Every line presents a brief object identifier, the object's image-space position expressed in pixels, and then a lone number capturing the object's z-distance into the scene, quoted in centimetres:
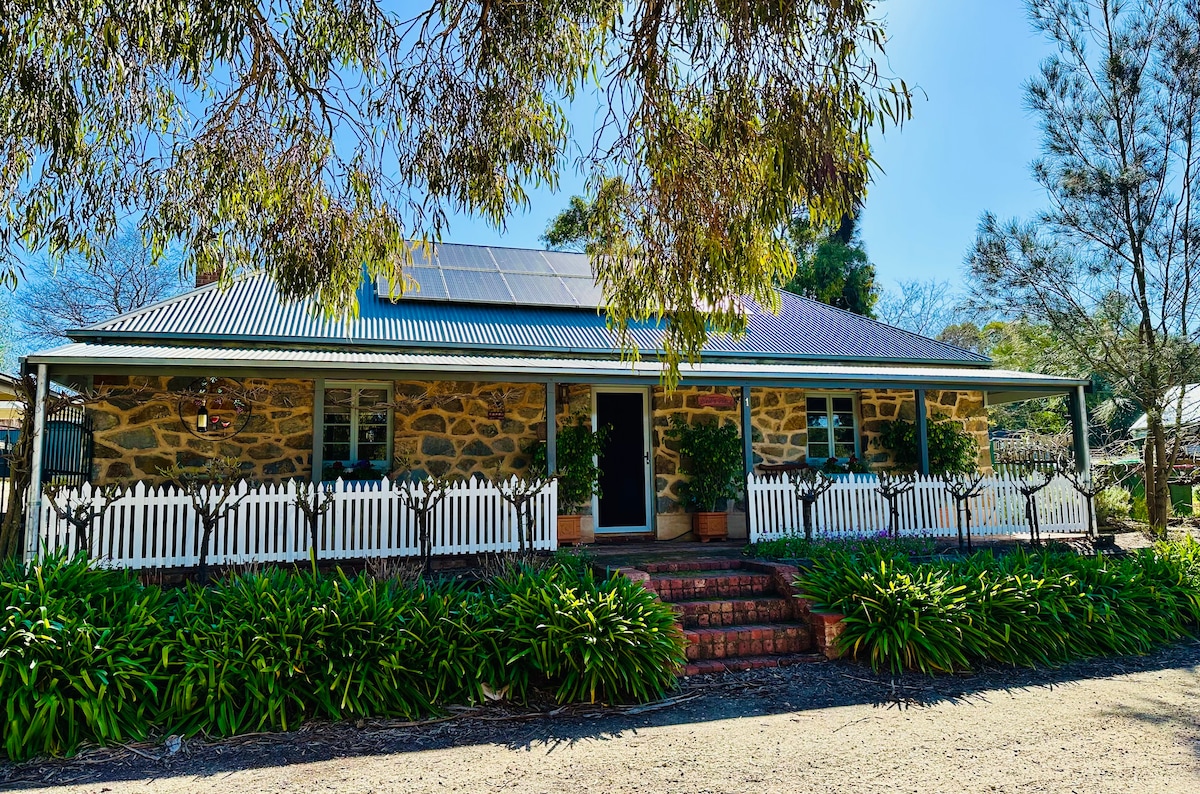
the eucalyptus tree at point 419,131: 471
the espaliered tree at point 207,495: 700
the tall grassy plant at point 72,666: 429
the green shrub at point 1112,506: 1214
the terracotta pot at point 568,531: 969
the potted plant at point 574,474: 969
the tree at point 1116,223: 980
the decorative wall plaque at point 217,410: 895
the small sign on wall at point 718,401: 1084
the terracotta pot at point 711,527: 1027
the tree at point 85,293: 2266
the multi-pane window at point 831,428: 1144
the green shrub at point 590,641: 521
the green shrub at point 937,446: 1126
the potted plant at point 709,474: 1031
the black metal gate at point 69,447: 842
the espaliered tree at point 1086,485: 962
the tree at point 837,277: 2209
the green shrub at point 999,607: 602
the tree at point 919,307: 2997
